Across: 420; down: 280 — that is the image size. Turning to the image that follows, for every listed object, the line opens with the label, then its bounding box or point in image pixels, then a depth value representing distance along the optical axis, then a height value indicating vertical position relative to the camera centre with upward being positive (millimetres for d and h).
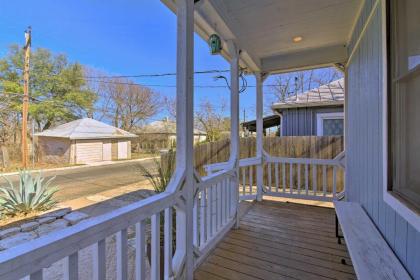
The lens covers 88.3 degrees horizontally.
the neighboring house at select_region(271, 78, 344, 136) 6199 +842
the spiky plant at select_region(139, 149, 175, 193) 2863 -457
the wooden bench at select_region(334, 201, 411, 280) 1111 -681
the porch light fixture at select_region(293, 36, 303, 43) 3041 +1450
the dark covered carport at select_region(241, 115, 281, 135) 9991 +829
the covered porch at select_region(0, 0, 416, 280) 1045 -418
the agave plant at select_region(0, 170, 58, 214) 4289 -1142
